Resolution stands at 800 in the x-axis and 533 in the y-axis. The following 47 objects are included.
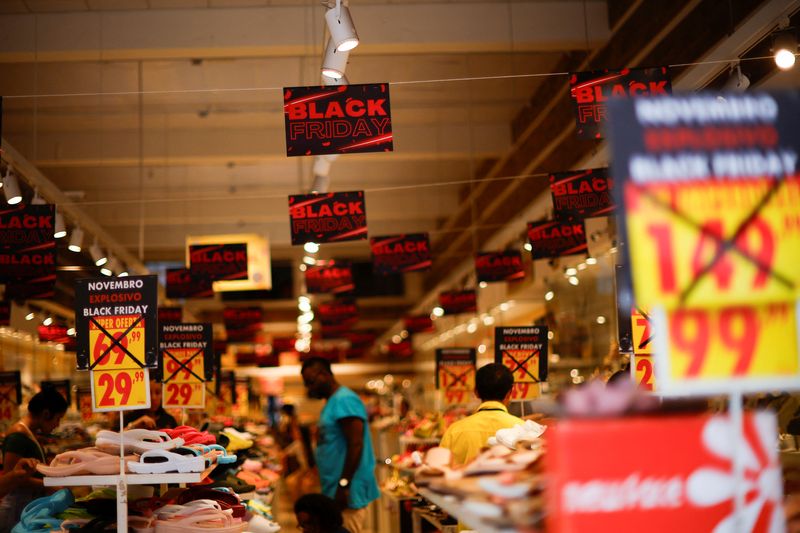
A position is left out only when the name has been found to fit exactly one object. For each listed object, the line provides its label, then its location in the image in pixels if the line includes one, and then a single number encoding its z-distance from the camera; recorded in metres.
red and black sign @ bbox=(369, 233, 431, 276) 14.02
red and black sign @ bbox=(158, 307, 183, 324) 17.59
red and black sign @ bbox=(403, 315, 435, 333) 23.80
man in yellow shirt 5.11
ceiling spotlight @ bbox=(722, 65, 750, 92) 7.79
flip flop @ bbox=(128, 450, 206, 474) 4.80
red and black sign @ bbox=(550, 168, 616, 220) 9.92
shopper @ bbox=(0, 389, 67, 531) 6.52
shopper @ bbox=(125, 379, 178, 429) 8.55
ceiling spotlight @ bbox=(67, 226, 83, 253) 13.10
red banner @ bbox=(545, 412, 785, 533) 2.46
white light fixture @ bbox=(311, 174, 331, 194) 12.58
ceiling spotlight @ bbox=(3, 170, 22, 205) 10.31
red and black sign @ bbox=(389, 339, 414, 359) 31.23
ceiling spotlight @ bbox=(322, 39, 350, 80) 7.98
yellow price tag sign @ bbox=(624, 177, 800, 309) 2.62
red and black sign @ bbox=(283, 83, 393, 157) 7.57
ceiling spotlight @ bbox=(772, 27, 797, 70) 6.99
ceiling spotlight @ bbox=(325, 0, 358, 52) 7.23
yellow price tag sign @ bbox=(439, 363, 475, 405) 13.34
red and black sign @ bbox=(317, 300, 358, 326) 22.92
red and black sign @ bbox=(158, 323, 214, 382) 9.09
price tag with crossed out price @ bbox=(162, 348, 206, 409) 9.01
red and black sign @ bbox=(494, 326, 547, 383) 9.94
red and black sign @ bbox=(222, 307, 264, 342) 22.97
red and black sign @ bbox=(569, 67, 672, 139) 7.52
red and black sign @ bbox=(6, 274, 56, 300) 11.98
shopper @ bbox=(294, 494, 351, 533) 5.74
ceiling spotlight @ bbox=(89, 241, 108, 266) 14.69
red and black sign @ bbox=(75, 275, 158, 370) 5.31
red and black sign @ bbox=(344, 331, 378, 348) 29.29
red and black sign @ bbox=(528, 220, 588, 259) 11.83
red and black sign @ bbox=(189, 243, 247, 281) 13.87
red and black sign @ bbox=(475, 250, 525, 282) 14.55
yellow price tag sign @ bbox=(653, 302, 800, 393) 2.66
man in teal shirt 7.17
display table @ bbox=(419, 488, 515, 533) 2.73
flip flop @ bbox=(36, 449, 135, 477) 4.77
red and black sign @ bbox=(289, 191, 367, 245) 10.79
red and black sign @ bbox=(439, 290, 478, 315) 18.16
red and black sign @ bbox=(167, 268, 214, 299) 16.08
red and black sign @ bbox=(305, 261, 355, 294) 16.86
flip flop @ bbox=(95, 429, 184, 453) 4.97
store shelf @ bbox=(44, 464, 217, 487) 4.69
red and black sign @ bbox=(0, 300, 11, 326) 14.16
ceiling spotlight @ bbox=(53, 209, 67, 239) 11.88
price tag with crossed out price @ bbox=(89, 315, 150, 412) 5.24
